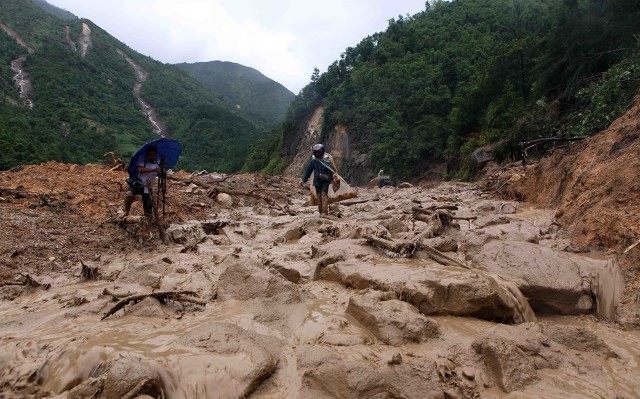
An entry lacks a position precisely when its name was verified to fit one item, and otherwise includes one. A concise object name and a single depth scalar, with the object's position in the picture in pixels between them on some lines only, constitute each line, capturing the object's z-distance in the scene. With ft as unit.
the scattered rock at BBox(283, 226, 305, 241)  20.75
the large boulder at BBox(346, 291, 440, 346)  8.95
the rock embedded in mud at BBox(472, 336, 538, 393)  7.72
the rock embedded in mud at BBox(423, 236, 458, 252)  15.34
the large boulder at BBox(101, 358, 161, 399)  6.78
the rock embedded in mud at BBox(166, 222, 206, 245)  20.81
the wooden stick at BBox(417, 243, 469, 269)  13.43
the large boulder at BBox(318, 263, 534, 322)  10.31
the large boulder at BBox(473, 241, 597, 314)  11.29
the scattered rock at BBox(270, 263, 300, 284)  13.09
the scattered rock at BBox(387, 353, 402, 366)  7.77
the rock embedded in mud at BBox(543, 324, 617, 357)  8.98
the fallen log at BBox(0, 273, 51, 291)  13.50
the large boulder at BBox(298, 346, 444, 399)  7.18
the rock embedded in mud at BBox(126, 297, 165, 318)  10.28
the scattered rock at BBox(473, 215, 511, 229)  19.99
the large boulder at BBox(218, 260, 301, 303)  11.22
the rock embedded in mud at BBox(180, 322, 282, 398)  7.41
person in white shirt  20.90
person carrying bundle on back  26.86
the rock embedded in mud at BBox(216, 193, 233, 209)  37.16
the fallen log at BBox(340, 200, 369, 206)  35.99
